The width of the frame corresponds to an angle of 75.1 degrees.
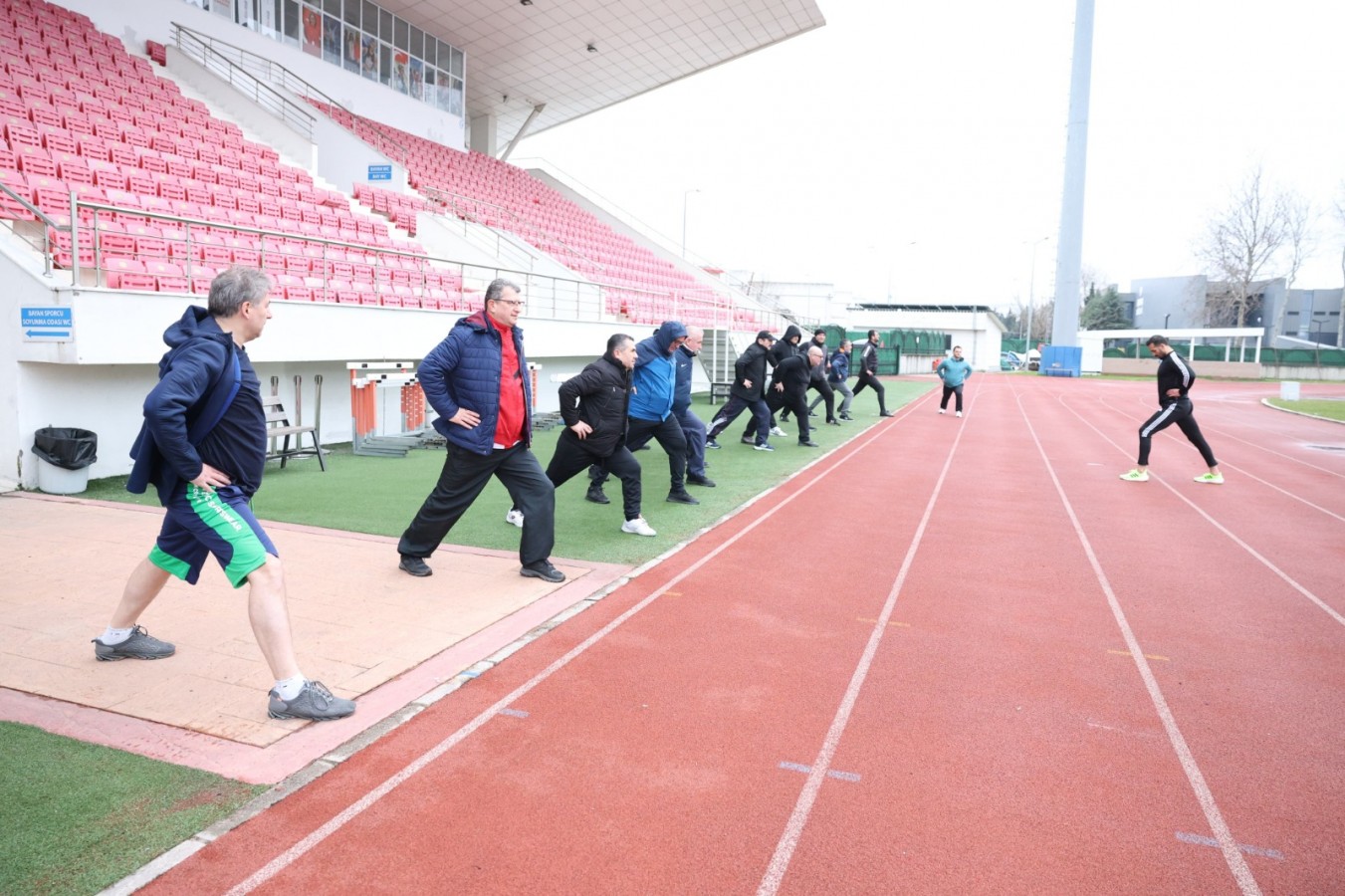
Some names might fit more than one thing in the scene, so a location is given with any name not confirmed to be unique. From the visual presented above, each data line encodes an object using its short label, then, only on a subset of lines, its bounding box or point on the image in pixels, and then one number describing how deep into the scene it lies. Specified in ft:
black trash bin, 29.45
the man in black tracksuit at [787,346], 47.65
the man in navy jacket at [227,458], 12.21
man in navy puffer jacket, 19.15
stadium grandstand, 31.48
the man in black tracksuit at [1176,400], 37.88
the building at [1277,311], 221.29
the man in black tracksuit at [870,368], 70.03
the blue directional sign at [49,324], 28.37
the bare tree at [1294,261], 194.18
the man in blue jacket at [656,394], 29.32
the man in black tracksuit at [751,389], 43.57
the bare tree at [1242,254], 196.95
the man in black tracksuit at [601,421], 24.62
